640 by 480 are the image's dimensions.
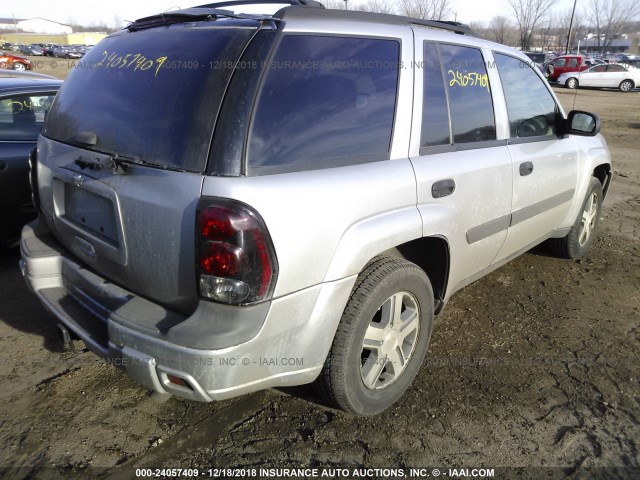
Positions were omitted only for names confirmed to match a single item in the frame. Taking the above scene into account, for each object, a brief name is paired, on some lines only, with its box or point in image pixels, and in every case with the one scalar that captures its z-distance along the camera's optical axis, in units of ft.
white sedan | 87.81
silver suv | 6.59
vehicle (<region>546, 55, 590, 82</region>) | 91.69
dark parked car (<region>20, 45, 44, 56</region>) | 170.69
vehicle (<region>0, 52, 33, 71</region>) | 74.96
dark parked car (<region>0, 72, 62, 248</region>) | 13.60
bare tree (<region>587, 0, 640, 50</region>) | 238.27
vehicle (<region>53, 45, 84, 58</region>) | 162.77
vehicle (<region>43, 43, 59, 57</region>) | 175.94
